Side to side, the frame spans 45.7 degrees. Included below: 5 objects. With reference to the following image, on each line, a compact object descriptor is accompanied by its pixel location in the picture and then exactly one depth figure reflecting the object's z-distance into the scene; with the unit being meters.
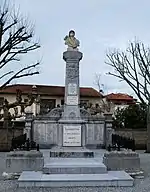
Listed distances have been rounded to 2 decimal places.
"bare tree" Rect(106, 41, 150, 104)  17.49
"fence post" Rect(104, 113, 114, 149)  10.00
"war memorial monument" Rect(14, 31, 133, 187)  5.14
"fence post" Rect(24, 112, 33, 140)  9.83
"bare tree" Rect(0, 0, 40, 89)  12.73
